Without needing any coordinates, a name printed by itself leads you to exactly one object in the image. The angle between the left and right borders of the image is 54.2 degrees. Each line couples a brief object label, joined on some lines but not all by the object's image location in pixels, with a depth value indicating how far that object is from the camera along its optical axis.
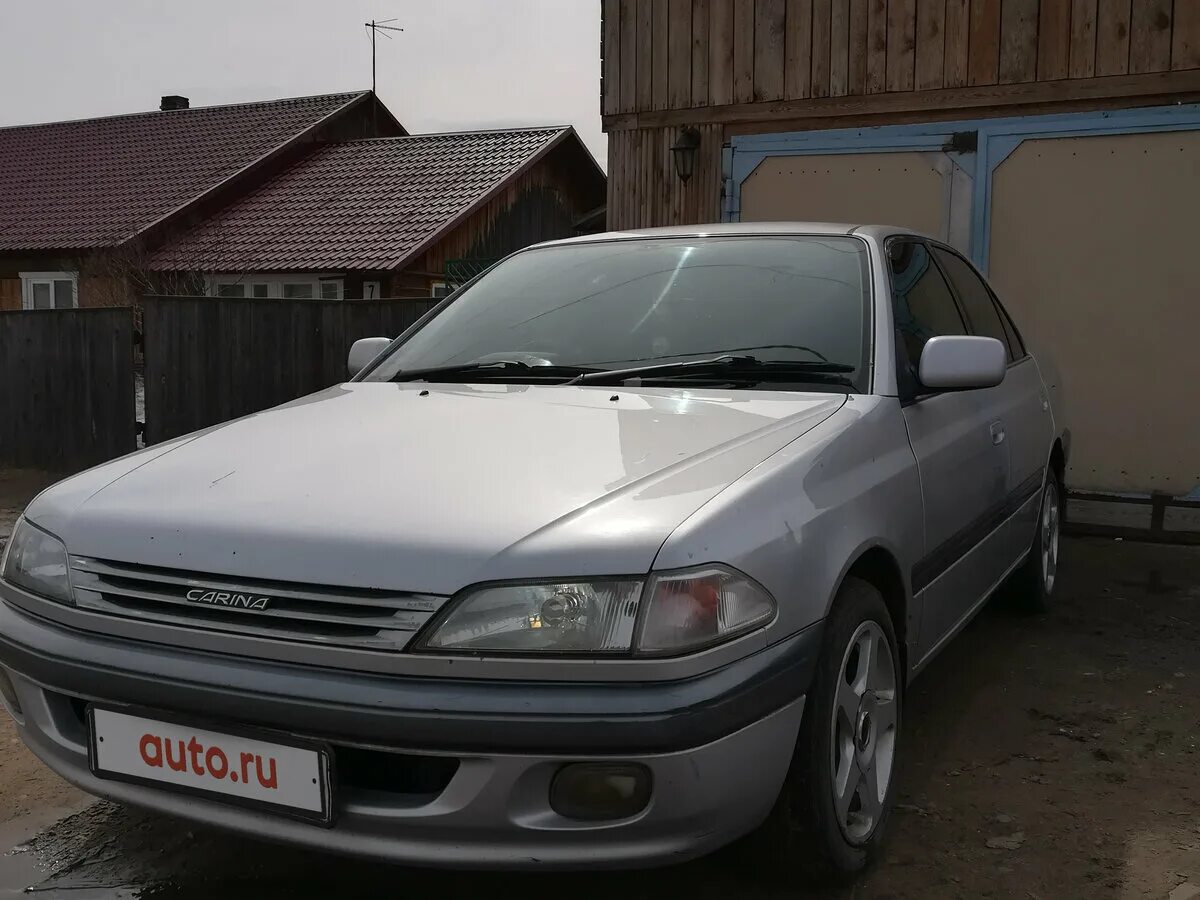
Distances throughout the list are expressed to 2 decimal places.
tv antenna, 34.12
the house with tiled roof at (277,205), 20.69
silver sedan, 2.04
